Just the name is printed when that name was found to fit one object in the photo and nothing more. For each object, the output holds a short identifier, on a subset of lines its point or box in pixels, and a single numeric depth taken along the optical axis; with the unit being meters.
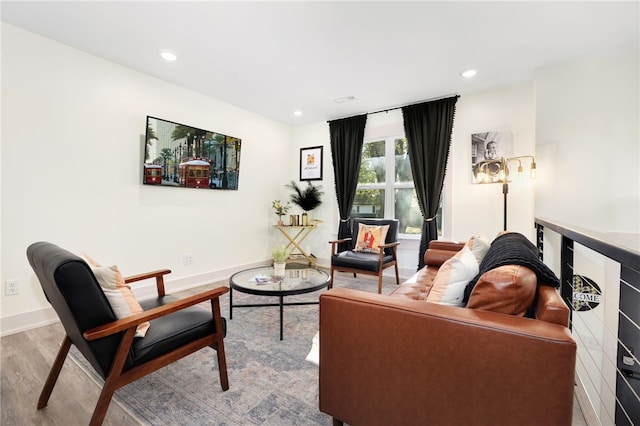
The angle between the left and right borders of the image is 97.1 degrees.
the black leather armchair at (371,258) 3.27
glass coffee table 2.22
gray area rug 1.43
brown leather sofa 0.88
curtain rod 3.77
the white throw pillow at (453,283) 1.30
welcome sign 2.89
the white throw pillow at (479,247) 1.99
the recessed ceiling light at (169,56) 2.82
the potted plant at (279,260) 2.64
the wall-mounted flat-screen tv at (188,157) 3.26
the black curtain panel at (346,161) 4.54
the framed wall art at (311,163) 4.97
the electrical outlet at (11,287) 2.40
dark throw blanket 1.13
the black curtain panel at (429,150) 3.78
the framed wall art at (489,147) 3.48
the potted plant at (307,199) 4.90
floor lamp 3.15
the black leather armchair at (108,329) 1.14
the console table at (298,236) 4.76
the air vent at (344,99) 3.87
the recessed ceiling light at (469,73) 3.09
